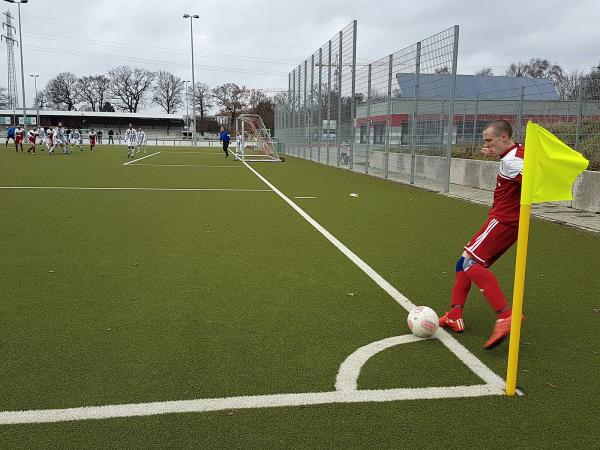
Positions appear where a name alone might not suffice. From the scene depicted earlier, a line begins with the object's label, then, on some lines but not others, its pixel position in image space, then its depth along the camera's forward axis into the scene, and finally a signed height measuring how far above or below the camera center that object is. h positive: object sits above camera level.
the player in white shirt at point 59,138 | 35.97 +0.05
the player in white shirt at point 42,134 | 42.44 +0.35
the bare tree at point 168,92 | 105.75 +9.58
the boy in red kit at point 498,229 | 3.75 -0.60
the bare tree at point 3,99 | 105.97 +7.64
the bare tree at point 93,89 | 104.56 +9.77
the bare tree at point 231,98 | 91.56 +7.68
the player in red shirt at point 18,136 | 37.43 +0.13
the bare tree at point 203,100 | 100.56 +7.69
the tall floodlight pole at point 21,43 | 49.69 +9.26
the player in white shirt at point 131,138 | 32.31 +0.13
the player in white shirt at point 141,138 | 39.52 +0.18
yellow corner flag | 3.00 -0.16
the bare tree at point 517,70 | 55.94 +8.55
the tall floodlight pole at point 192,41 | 63.44 +12.13
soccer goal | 32.63 +0.36
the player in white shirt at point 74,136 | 49.92 +0.28
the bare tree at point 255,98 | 87.69 +7.30
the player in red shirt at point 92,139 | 43.75 +0.03
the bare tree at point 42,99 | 105.07 +7.73
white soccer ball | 4.05 -1.33
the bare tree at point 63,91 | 103.75 +9.14
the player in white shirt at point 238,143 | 34.04 -0.05
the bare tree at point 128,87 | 104.12 +10.23
